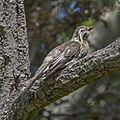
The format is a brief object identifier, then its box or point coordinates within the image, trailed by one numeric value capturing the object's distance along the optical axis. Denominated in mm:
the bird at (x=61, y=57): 7762
